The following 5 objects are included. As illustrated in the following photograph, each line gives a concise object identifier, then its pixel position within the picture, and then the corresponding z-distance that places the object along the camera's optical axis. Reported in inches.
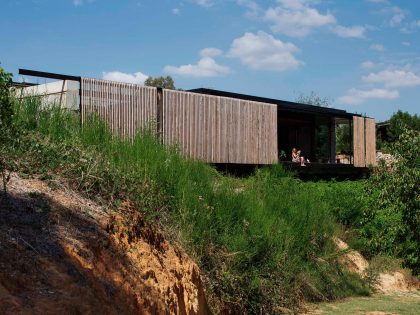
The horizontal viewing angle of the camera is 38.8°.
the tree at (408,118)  1618.4
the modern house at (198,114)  562.3
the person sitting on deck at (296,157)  914.1
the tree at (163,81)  1918.1
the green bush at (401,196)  331.0
